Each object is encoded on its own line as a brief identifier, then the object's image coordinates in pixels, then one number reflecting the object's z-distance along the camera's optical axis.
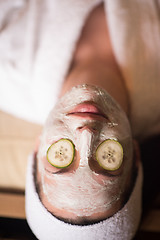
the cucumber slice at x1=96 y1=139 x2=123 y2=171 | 0.55
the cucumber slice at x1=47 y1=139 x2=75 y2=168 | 0.55
